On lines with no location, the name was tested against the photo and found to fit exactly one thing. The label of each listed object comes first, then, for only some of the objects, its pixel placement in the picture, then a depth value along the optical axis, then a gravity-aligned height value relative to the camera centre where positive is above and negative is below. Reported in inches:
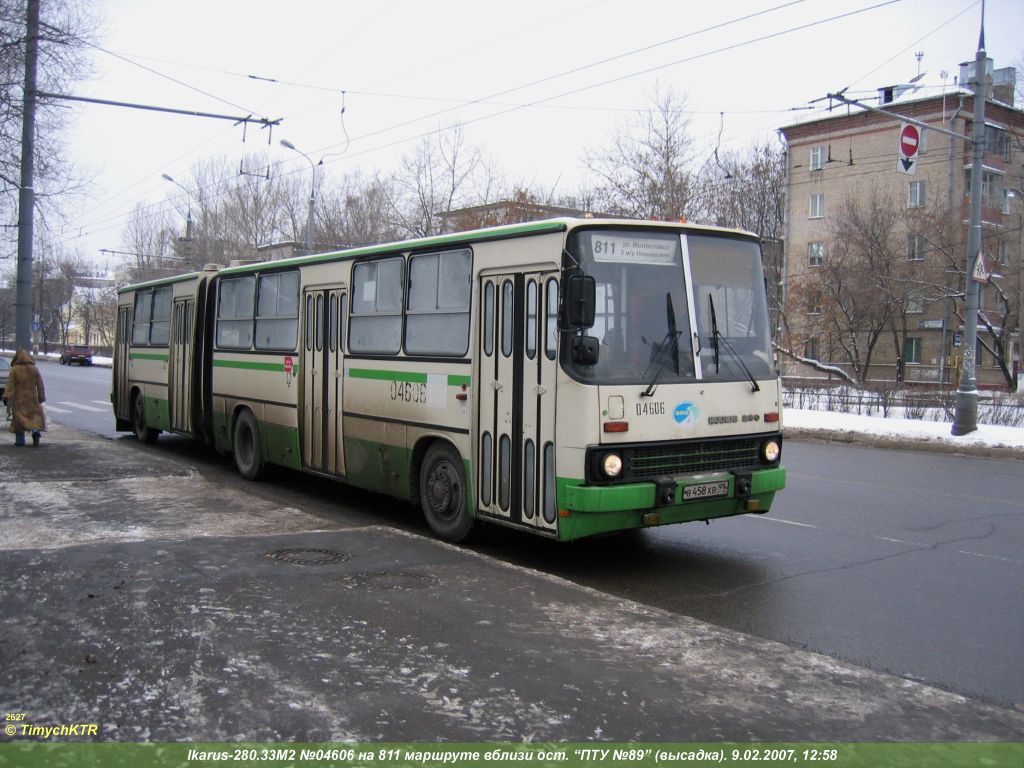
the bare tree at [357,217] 1867.6 +278.8
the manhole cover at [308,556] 282.0 -64.7
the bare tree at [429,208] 1560.0 +248.1
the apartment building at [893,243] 1551.4 +214.8
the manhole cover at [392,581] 254.7 -64.9
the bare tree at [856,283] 1557.6 +129.5
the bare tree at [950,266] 1413.6 +152.1
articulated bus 281.1 -8.2
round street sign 772.0 +183.5
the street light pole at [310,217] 1139.9 +178.6
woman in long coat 584.1 -32.7
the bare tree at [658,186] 1262.3 +235.4
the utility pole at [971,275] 724.7 +69.3
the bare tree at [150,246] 2453.2 +289.5
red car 2593.5 -24.5
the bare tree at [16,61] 593.9 +191.6
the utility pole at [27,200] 621.9 +109.4
